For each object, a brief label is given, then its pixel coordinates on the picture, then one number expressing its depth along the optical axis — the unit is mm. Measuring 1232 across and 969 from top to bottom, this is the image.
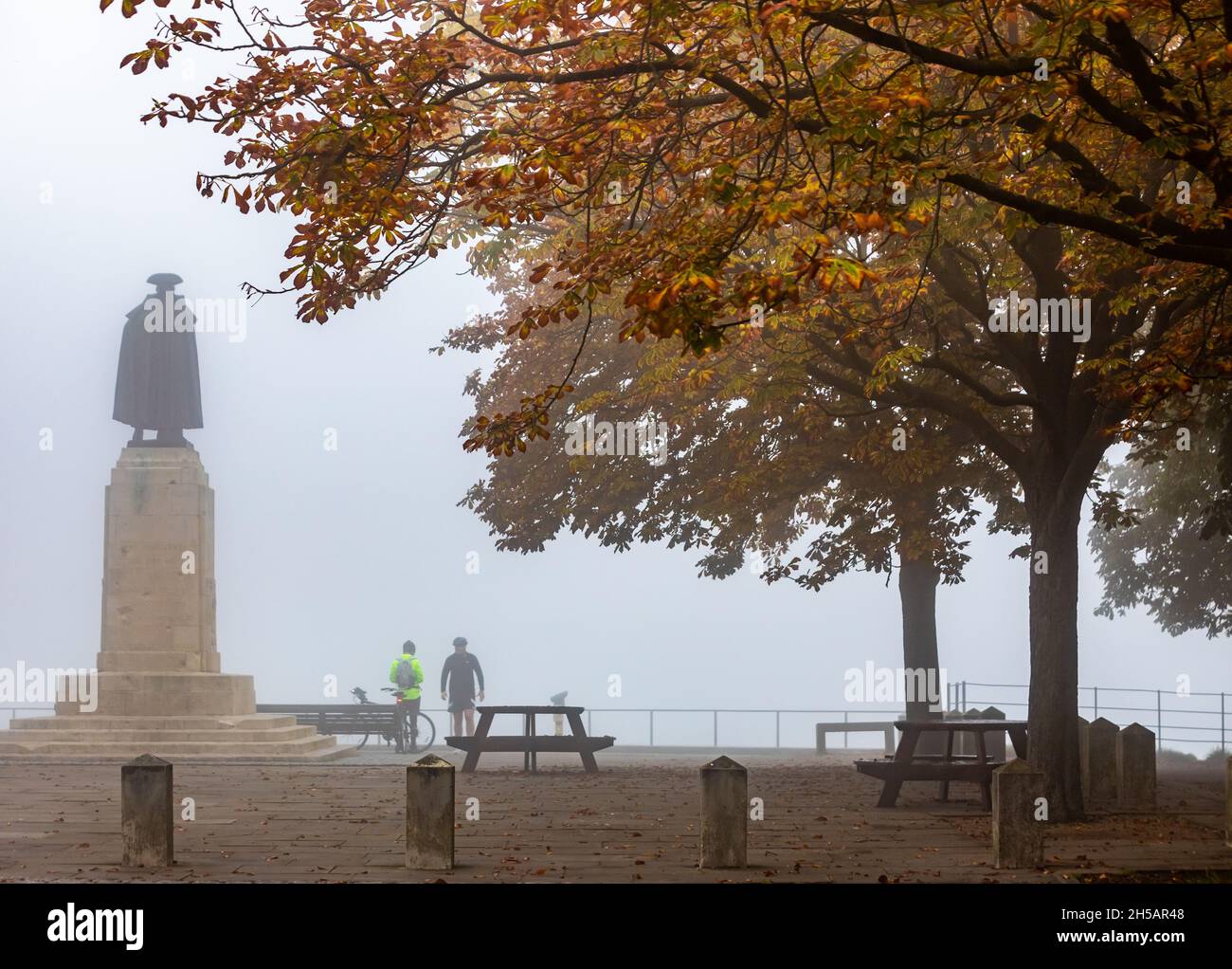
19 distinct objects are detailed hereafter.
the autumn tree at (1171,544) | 31422
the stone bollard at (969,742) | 24750
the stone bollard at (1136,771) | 18844
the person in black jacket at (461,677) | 30031
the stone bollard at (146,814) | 12781
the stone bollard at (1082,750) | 20359
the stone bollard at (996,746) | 26141
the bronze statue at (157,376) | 30281
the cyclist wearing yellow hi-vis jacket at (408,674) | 31141
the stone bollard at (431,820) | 12570
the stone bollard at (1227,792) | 14703
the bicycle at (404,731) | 31156
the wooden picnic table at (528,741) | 23406
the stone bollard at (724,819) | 12711
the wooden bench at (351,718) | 31422
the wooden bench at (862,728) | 32031
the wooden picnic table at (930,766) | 17541
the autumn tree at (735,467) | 22828
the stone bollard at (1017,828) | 12852
